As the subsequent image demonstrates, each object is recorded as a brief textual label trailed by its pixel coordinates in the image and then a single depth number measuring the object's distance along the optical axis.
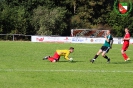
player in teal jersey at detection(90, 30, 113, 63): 19.41
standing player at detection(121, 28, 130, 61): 21.89
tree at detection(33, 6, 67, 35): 65.44
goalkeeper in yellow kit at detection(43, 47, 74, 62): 18.67
